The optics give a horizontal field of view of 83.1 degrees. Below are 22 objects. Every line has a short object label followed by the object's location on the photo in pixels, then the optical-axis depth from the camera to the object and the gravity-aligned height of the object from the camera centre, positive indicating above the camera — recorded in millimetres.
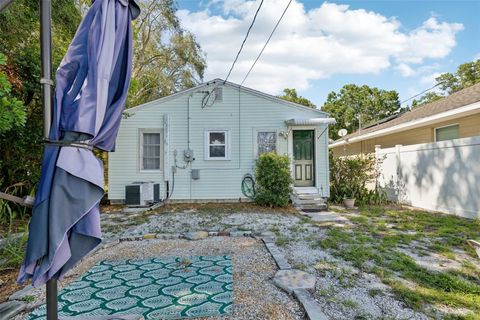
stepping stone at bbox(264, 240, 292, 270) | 3379 -1241
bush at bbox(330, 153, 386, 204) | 8969 -473
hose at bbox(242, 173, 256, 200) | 8828 -589
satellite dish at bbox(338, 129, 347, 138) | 12148 +1516
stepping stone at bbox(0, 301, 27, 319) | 2343 -1239
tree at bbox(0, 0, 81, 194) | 5688 +2176
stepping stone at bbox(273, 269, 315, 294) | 2760 -1227
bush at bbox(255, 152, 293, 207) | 7750 -354
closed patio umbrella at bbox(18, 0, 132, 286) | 1253 +101
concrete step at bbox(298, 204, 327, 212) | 8000 -1224
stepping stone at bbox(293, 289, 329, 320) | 2219 -1226
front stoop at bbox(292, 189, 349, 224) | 7009 -1178
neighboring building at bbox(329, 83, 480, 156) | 7551 +1360
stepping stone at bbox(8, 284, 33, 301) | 2664 -1250
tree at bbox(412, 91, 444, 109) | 30753 +7974
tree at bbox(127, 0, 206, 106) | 15789 +6965
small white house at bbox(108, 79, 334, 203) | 8781 +929
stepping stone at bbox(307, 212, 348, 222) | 6488 -1294
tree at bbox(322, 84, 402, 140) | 31739 +7351
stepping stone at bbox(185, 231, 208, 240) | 4875 -1232
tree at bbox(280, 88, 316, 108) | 30203 +7986
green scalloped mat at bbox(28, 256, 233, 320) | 2396 -1265
